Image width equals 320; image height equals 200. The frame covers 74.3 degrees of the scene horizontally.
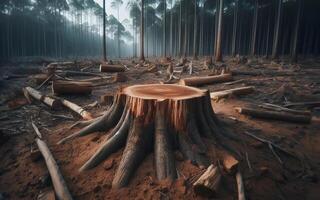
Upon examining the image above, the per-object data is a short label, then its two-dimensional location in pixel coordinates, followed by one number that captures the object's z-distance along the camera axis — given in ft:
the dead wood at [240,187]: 8.10
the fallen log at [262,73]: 37.59
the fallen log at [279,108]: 17.18
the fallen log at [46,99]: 21.50
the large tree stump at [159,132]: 9.40
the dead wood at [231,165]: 9.32
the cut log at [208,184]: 7.95
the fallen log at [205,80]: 26.10
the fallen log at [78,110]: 17.26
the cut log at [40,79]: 34.55
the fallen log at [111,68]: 42.83
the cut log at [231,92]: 23.17
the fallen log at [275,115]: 16.76
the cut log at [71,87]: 24.58
